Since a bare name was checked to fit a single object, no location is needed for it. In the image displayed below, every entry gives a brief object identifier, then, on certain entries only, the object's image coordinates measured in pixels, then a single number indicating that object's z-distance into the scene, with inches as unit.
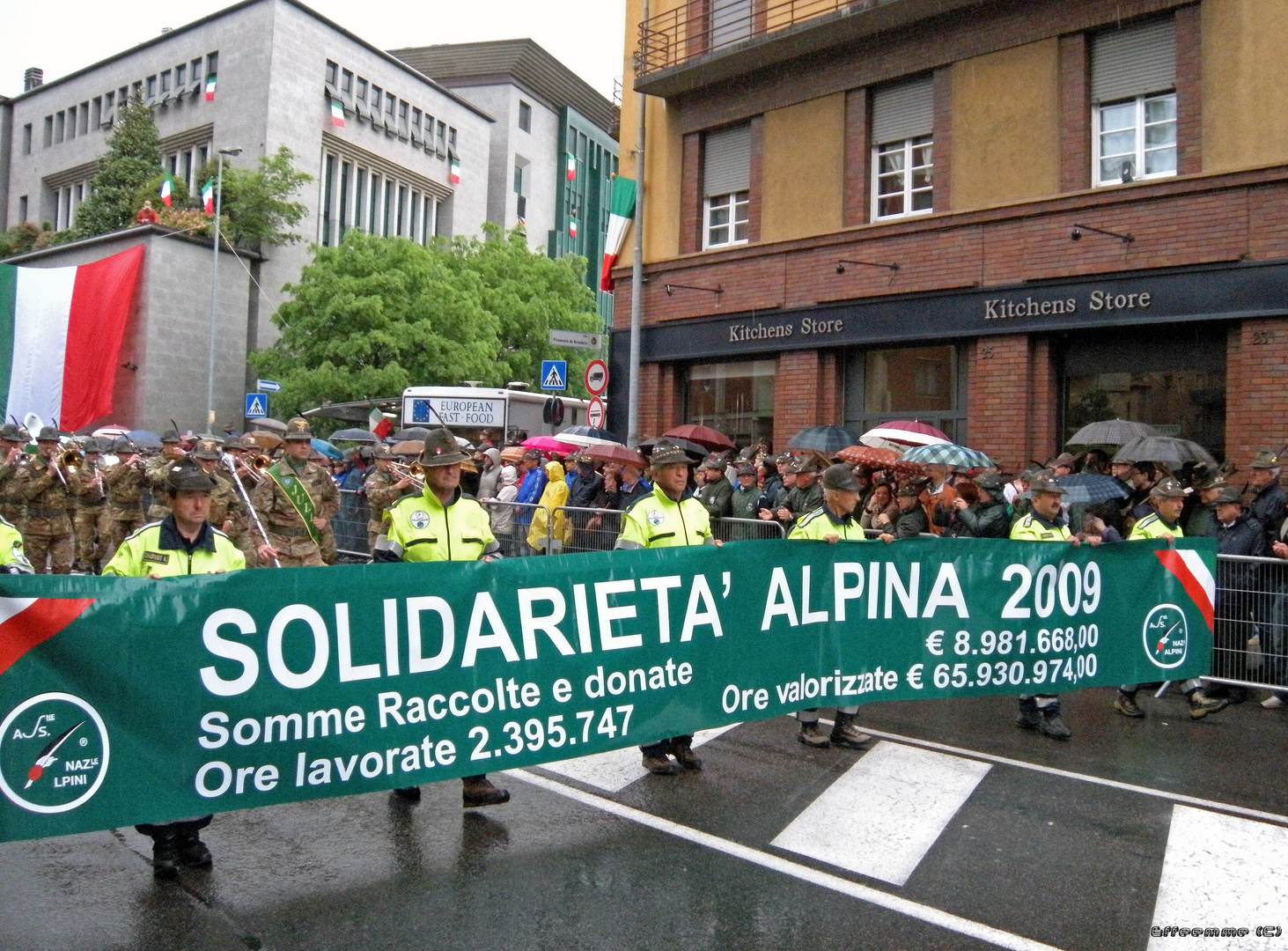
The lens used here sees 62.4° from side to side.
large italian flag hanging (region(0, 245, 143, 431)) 1380.4
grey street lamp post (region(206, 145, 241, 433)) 1323.8
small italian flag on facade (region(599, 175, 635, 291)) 756.0
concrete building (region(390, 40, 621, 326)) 2416.3
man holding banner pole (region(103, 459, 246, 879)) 179.8
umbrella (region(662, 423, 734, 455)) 625.6
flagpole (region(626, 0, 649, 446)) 732.0
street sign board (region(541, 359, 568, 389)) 698.8
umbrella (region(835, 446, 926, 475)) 446.5
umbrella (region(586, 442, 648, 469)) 508.7
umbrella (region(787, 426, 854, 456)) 490.6
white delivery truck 971.3
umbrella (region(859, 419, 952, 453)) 477.7
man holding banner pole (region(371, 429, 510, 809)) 219.8
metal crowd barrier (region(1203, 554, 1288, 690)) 318.0
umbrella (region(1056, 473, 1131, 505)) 361.4
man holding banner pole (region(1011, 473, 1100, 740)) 283.9
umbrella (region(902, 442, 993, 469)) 411.5
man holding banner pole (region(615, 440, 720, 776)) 243.9
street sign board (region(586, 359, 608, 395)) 669.9
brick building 500.4
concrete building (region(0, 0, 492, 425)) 1653.5
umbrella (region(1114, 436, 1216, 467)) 390.0
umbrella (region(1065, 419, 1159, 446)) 434.6
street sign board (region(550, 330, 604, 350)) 653.9
